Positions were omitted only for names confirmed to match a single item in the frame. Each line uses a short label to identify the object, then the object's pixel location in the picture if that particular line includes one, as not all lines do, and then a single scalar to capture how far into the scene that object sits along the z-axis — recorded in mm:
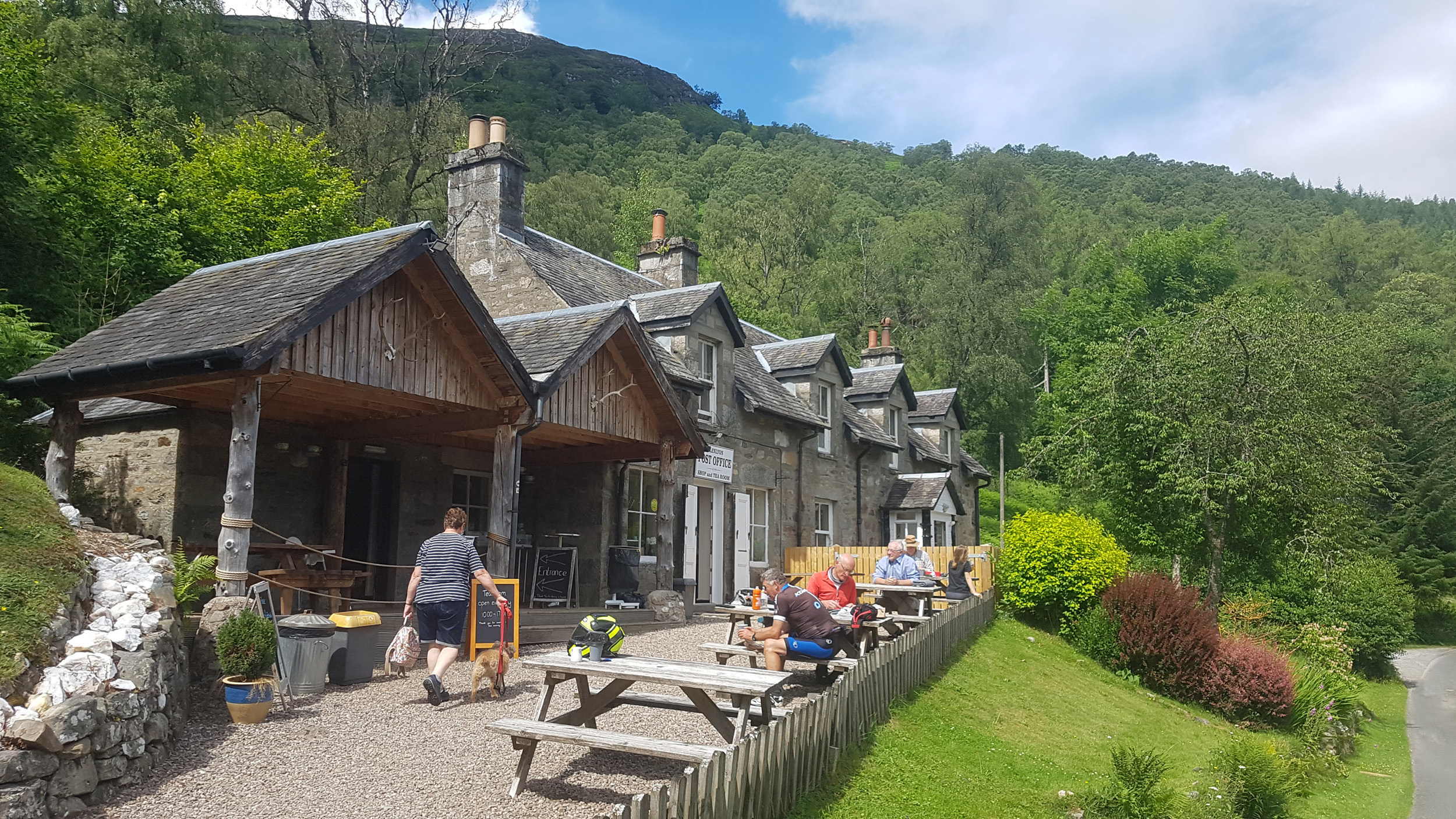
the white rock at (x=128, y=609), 7227
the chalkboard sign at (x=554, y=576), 15945
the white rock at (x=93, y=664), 6203
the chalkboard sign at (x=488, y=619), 10461
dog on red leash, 8859
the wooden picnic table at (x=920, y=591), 14033
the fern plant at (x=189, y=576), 8734
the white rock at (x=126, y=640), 6719
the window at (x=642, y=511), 17781
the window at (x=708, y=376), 19047
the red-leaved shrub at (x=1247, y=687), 17641
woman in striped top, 8969
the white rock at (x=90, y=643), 6457
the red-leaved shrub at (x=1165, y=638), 17828
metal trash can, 8758
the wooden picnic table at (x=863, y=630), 11555
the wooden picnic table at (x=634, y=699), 6074
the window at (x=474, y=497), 16141
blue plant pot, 7609
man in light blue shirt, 15172
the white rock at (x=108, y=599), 7395
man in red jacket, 11703
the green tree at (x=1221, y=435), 21125
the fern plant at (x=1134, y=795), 8586
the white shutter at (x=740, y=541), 20572
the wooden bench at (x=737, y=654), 9688
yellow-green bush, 19328
